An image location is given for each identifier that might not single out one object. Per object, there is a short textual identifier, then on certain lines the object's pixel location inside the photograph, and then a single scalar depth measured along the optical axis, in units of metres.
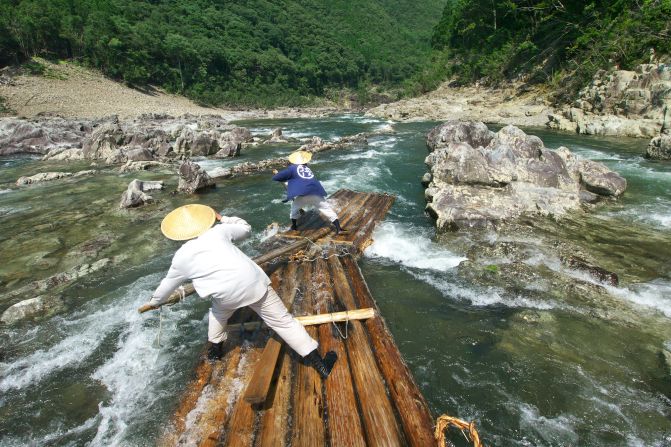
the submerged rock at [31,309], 5.32
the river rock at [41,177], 13.85
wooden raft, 2.84
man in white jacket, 3.11
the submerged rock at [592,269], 5.39
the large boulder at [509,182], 8.20
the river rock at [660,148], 13.48
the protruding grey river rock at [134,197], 10.41
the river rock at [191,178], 11.87
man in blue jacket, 6.86
